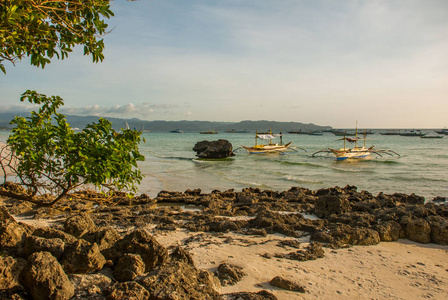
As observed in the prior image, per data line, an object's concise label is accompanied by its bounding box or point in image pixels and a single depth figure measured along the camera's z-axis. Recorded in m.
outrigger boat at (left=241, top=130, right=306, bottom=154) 50.01
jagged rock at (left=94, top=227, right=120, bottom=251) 4.78
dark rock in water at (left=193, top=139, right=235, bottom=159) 43.25
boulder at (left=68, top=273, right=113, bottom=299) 3.63
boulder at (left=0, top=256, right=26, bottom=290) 3.49
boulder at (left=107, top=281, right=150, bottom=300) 3.42
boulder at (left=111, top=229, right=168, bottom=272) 4.52
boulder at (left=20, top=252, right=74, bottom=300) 3.39
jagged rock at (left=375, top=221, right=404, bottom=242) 7.99
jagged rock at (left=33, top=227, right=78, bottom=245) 4.51
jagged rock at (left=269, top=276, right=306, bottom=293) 4.90
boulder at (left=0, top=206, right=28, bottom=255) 4.11
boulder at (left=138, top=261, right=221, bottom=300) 3.64
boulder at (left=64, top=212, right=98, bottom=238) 5.16
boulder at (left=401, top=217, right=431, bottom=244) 8.09
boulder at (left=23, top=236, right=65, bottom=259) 4.05
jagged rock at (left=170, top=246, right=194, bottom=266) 4.89
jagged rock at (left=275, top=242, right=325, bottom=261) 6.32
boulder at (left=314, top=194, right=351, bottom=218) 10.19
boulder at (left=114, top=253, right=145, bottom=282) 4.08
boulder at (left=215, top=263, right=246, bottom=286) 5.02
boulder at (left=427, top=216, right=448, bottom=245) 8.02
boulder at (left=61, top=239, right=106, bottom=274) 3.98
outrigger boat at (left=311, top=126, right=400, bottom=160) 40.31
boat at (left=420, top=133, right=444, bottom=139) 123.28
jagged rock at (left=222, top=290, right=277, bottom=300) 4.29
